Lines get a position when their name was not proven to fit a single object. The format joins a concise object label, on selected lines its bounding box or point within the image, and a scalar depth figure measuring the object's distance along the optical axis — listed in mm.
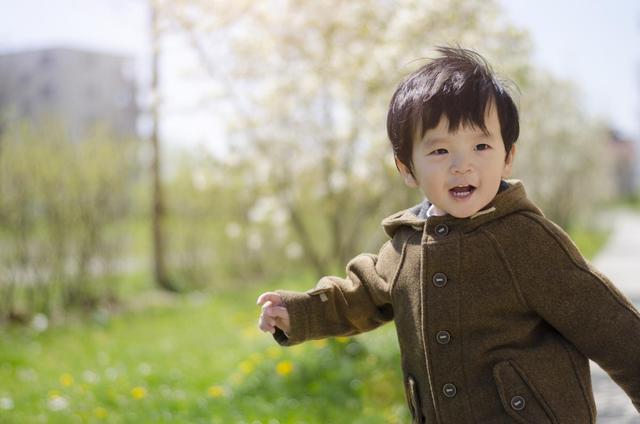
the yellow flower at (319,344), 5673
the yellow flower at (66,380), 5562
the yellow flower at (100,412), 4711
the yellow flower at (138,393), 5141
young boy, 1921
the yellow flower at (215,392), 5129
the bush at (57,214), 8383
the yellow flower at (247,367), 5511
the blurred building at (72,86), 10977
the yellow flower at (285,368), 5125
